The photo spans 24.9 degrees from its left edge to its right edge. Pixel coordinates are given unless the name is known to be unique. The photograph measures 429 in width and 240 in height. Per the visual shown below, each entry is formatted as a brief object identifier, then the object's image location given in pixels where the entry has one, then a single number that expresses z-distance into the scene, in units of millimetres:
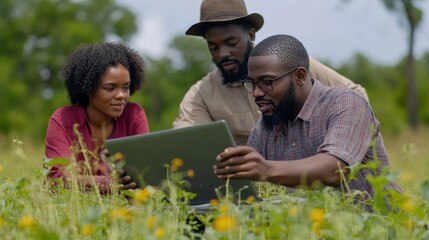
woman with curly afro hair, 6336
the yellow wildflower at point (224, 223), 3006
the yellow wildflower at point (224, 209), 3283
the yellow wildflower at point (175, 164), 3932
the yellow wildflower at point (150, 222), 3209
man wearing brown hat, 6641
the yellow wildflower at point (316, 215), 3129
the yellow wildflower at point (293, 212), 3197
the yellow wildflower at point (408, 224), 3447
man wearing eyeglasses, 4434
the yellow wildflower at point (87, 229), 3199
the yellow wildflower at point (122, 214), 3236
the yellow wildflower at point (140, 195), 3189
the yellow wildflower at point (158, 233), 3068
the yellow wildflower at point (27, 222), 3289
